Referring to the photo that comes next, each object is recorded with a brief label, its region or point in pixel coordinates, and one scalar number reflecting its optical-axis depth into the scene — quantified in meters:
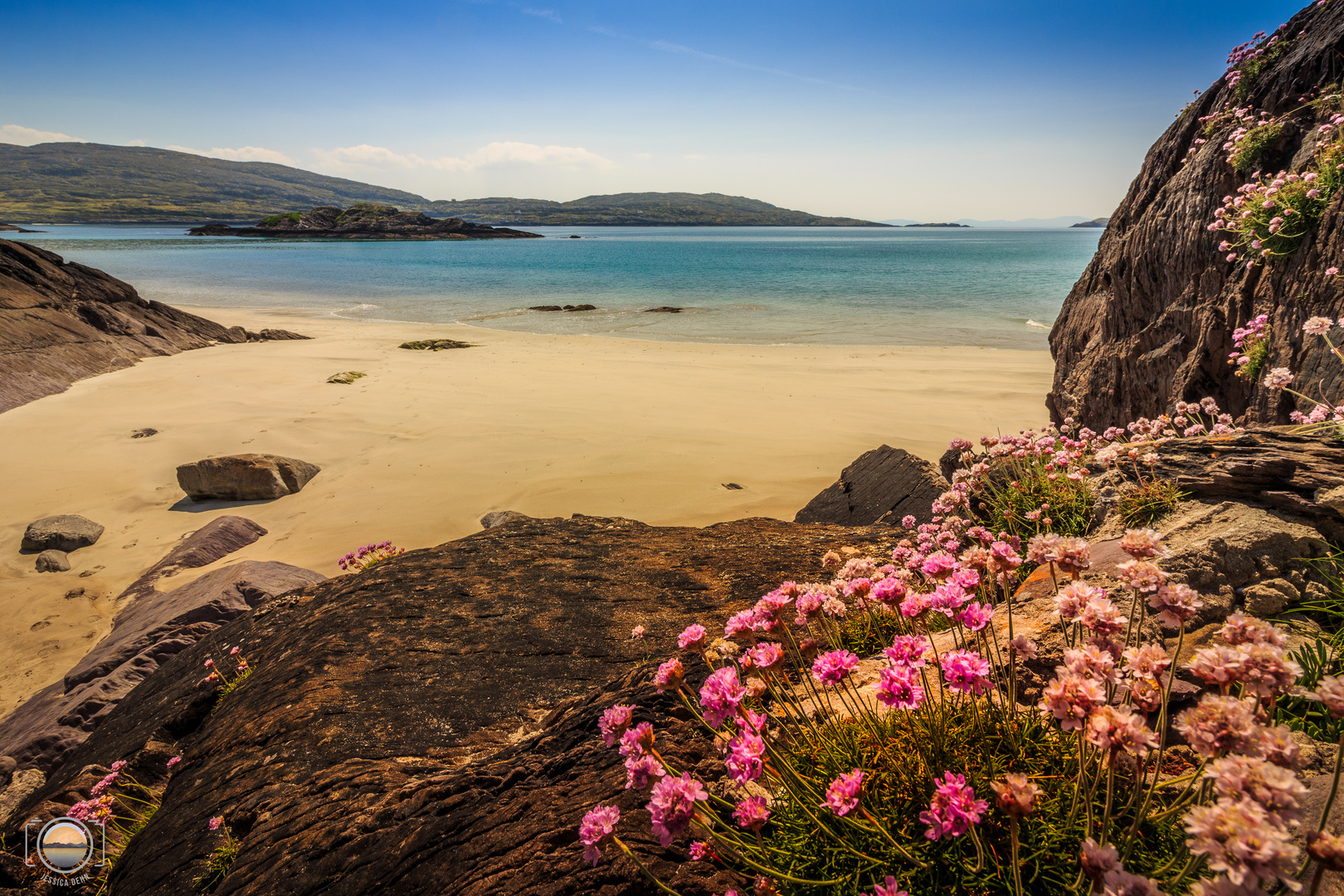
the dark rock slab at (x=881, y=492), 6.05
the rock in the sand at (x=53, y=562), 7.16
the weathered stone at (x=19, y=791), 4.05
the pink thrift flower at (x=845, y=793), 1.56
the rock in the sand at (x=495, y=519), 7.77
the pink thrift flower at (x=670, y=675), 1.93
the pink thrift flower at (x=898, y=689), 1.64
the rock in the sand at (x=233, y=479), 8.88
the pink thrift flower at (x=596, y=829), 1.61
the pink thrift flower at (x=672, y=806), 1.55
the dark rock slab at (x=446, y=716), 2.22
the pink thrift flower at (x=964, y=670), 1.67
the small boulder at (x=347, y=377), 15.34
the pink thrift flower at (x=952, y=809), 1.42
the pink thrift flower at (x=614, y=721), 1.87
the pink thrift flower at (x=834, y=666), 1.88
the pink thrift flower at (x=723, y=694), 1.75
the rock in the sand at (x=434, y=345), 20.84
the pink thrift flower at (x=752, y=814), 1.72
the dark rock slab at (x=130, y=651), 4.61
